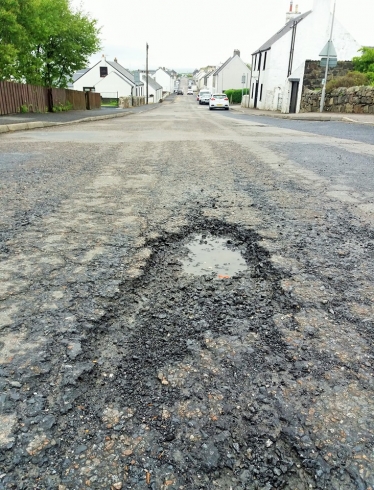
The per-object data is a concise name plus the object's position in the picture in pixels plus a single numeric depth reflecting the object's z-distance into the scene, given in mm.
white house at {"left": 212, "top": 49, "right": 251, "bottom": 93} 74312
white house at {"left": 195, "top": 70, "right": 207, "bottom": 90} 123550
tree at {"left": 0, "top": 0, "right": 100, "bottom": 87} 19641
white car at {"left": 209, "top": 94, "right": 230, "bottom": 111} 39719
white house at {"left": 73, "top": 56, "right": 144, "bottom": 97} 63000
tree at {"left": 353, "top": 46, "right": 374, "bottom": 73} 30344
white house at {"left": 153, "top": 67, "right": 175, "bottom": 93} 122475
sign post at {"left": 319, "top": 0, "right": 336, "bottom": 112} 22094
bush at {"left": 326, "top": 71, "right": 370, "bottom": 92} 26250
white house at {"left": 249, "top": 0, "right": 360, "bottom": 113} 32250
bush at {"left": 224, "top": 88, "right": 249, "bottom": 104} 55700
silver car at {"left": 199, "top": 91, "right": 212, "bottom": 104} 60272
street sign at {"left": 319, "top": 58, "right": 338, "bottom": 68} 22469
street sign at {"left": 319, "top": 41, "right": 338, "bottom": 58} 22094
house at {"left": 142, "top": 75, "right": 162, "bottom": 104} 71125
